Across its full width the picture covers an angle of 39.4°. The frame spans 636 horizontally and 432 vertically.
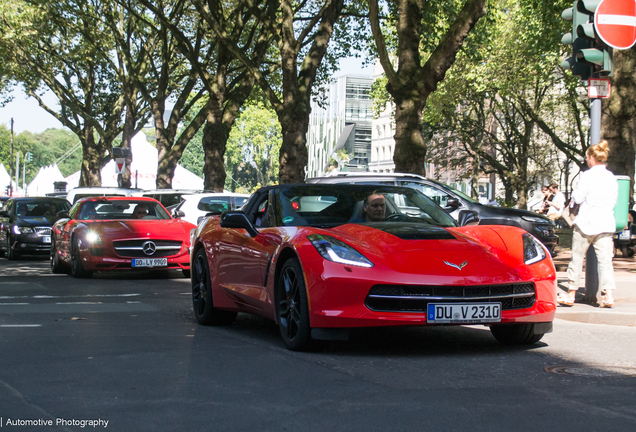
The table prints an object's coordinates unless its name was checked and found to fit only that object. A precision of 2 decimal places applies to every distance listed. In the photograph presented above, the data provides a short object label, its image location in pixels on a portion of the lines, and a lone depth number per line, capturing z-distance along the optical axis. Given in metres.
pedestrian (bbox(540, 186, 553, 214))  25.62
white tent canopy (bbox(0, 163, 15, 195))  81.46
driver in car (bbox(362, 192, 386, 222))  7.42
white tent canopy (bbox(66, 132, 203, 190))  55.41
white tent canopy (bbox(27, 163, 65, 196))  68.62
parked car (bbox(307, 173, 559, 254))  16.25
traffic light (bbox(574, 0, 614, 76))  9.42
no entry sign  9.34
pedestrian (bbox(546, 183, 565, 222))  21.12
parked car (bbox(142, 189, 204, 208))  22.72
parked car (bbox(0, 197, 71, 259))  21.62
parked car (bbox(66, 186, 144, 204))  24.00
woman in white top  9.36
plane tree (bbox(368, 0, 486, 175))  18.94
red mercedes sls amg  14.81
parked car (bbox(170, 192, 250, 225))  19.97
